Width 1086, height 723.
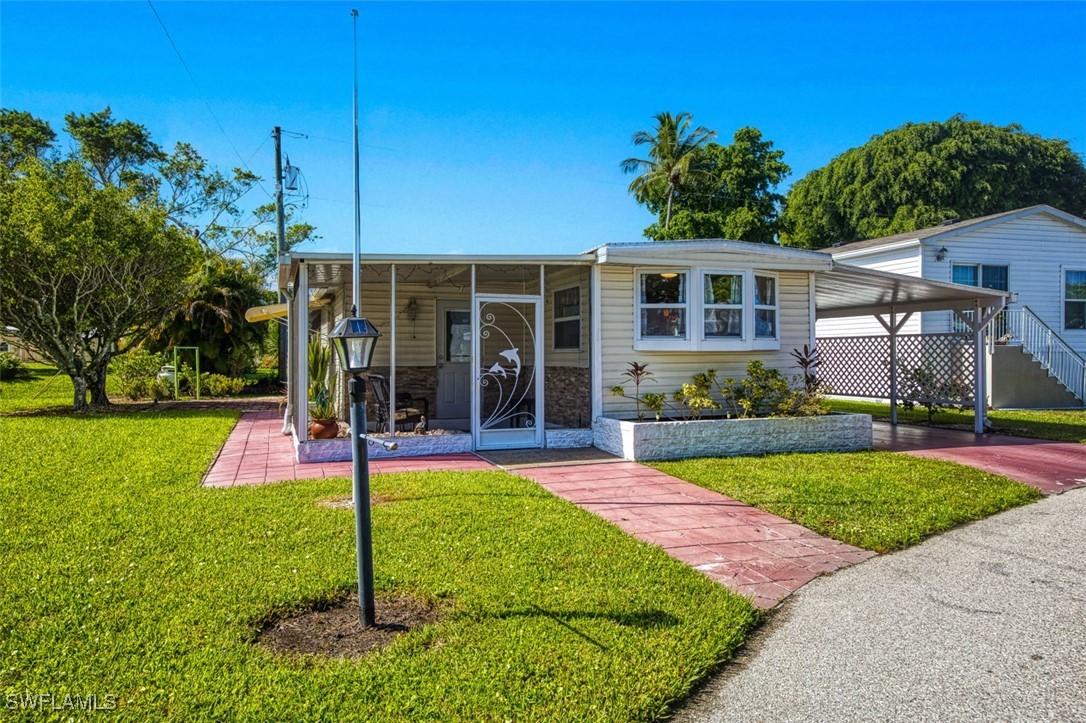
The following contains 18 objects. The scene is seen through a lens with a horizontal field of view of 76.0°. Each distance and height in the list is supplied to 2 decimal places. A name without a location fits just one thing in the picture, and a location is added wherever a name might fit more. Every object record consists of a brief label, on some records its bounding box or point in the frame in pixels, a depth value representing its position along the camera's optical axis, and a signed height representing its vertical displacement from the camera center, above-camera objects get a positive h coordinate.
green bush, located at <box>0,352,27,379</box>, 20.98 -0.11
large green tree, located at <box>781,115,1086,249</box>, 29.27 +8.01
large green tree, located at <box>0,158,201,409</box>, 12.40 +1.89
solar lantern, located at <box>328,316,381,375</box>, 3.60 +0.10
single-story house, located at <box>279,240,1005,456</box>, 9.34 +0.67
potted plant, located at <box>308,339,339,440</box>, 8.92 -0.47
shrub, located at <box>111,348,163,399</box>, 16.28 -0.28
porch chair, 9.42 -0.68
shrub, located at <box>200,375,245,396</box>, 18.27 -0.60
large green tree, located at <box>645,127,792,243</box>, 28.80 +7.44
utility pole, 16.42 +4.31
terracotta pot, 8.85 -0.85
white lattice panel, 13.34 -0.11
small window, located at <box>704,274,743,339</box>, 9.79 +0.80
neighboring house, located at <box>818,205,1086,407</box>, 15.11 +1.93
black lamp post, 3.55 -0.36
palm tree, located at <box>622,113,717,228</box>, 30.19 +9.21
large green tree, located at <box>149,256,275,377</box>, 19.03 +1.05
